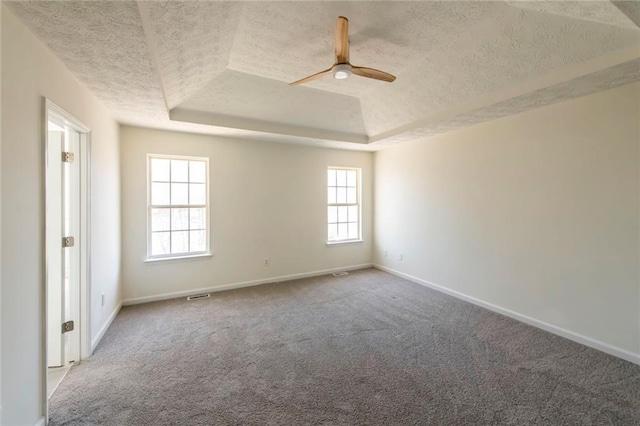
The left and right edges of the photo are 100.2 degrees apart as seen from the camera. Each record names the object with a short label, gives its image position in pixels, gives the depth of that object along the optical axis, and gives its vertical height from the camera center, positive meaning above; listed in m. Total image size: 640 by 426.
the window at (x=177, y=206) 3.95 +0.02
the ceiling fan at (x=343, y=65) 2.04 +1.26
